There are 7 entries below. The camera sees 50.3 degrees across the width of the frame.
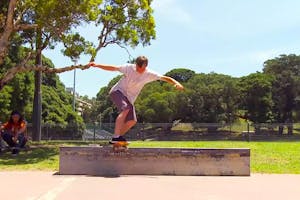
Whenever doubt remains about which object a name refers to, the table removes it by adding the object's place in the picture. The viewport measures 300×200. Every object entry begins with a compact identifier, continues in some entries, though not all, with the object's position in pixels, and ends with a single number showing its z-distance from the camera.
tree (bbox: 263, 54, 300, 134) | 32.35
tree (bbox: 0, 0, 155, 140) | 10.59
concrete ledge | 5.51
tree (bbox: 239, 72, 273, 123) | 31.13
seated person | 9.34
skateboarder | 5.57
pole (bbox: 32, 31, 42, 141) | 15.19
